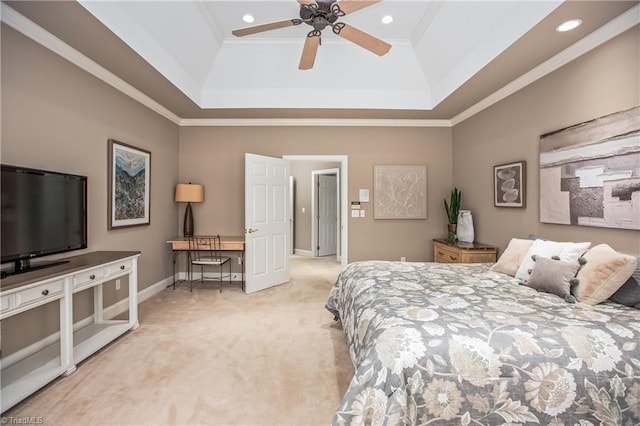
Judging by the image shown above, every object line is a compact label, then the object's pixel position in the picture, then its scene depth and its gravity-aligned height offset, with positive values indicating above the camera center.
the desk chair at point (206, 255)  4.14 -0.64
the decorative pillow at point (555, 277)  1.87 -0.43
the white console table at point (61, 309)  1.77 -0.65
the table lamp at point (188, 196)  4.34 +0.27
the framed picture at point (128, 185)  3.17 +0.35
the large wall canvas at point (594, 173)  2.11 +0.31
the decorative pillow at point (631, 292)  1.68 -0.47
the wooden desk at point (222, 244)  4.16 -0.43
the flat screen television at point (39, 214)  1.94 +0.01
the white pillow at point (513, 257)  2.43 -0.38
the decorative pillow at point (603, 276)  1.72 -0.38
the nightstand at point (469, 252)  3.52 -0.49
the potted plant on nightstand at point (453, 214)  4.30 -0.02
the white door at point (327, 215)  7.04 -0.04
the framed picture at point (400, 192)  4.70 +0.33
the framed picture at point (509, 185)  3.16 +0.31
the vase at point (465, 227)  3.96 -0.20
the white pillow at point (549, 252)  2.05 -0.29
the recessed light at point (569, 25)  2.22 +1.44
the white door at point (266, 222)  4.13 -0.13
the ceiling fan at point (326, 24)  2.10 +1.46
